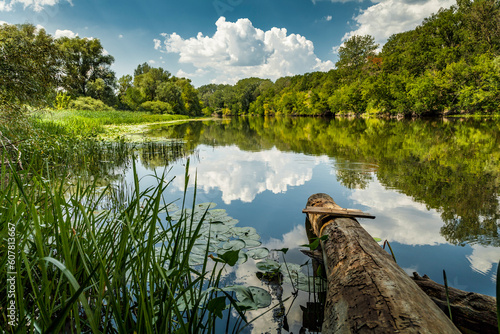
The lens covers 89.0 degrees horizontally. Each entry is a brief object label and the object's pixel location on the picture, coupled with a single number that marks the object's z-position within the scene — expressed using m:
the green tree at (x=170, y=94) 43.91
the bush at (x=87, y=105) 27.17
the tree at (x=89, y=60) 35.41
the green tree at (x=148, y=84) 44.97
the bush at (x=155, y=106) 39.62
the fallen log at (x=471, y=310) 1.51
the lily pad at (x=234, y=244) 2.69
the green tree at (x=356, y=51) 43.41
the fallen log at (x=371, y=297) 1.16
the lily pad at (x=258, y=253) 2.61
